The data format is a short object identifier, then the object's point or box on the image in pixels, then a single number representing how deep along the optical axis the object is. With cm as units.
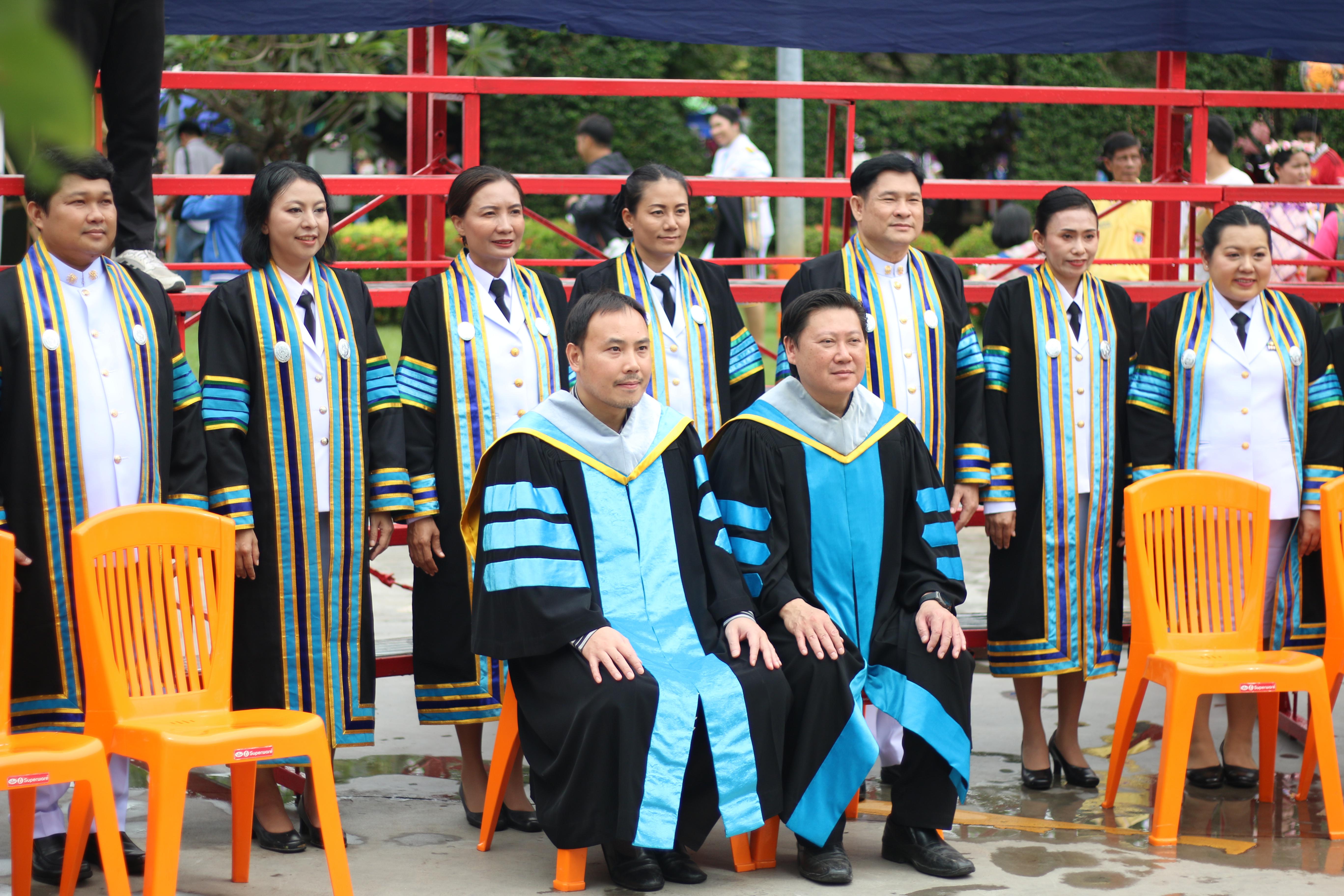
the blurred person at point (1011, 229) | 979
